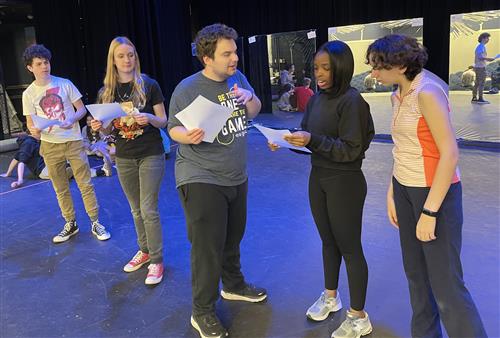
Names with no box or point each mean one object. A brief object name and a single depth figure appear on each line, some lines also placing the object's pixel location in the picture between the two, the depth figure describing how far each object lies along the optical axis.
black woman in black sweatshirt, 1.79
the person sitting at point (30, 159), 5.43
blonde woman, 2.49
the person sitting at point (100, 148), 5.40
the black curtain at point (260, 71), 8.58
